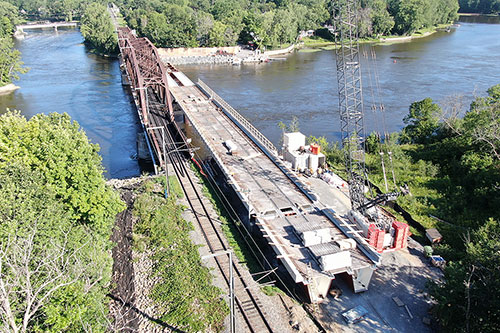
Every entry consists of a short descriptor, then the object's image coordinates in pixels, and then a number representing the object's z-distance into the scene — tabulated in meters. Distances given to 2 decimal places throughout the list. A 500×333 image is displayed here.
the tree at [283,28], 115.81
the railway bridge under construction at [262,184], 23.88
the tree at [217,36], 112.19
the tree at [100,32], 111.62
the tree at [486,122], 38.25
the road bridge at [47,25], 170.98
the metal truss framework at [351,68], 29.56
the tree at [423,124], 51.00
